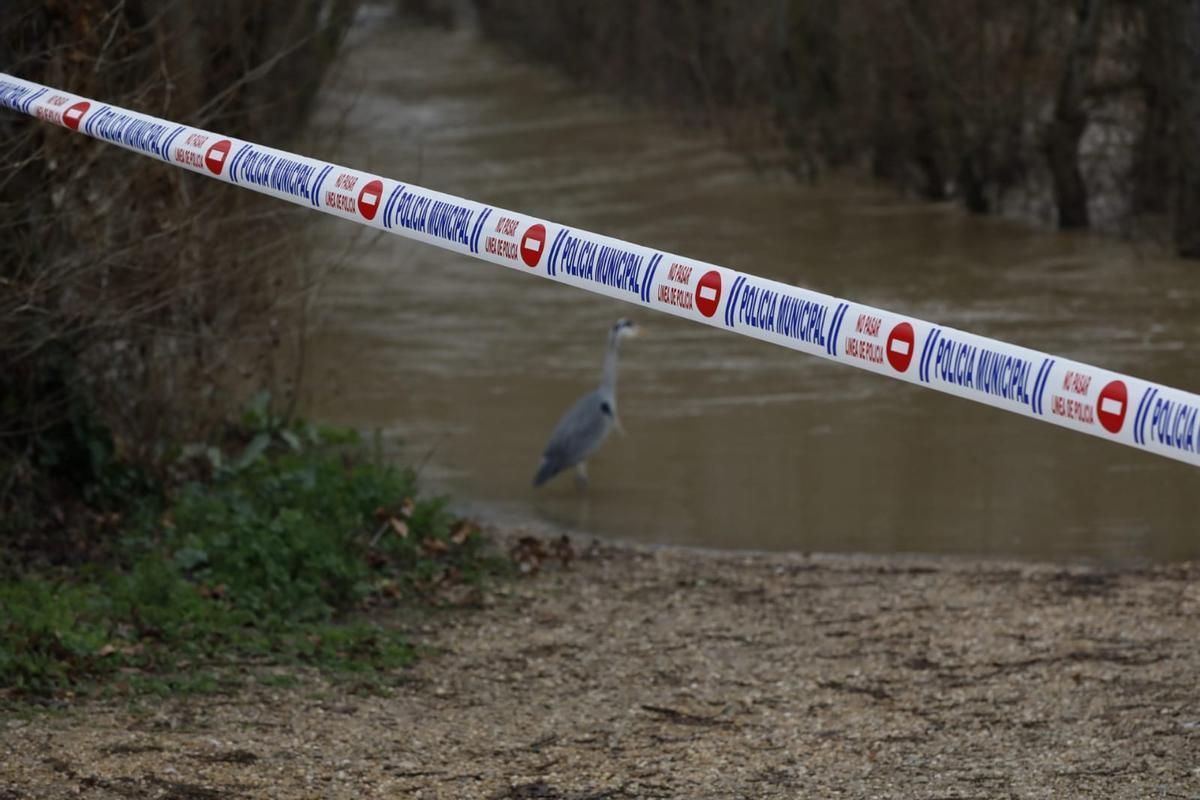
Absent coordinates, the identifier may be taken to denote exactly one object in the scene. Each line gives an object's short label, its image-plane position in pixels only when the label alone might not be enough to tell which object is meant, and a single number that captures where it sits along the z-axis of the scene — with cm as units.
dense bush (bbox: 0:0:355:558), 1362
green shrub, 1152
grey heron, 1806
